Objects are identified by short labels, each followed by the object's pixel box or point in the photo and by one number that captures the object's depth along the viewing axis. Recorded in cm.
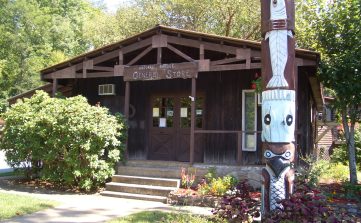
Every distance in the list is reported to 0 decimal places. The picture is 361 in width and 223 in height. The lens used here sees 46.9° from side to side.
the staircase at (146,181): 1128
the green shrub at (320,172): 1027
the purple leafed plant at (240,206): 681
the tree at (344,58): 1163
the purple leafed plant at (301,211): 599
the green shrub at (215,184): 1040
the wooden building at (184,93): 1240
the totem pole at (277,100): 678
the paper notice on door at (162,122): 1455
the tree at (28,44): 4100
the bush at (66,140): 1174
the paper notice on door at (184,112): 1414
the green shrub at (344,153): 1725
